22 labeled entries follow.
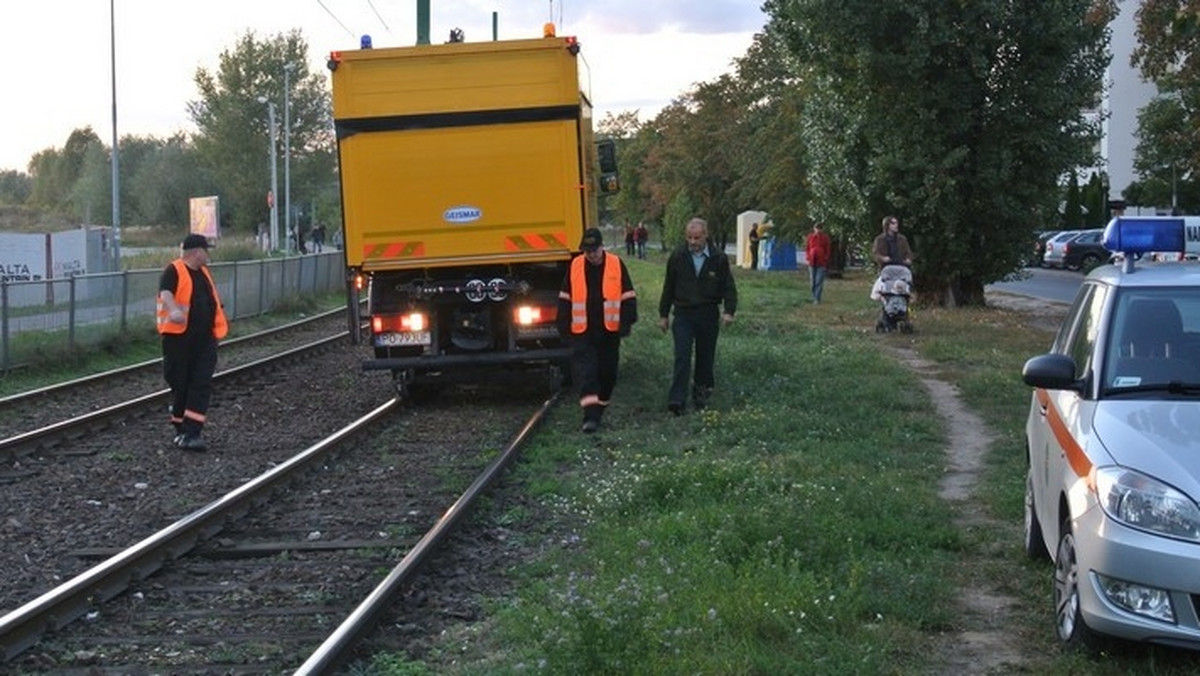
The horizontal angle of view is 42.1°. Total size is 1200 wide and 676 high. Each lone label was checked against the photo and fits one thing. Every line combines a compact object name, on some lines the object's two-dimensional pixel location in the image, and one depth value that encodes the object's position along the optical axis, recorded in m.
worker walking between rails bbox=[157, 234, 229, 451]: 12.95
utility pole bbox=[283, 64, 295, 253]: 71.88
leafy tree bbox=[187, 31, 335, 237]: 89.00
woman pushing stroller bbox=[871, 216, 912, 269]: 21.77
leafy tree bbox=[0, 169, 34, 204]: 151.20
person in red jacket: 29.95
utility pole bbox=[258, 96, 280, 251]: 68.47
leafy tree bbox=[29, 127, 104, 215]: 132.50
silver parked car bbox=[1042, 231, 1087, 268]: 54.46
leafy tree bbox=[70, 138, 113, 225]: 102.88
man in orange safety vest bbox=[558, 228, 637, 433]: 13.62
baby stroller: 22.05
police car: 5.62
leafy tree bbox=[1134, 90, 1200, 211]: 58.34
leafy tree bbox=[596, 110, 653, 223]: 83.25
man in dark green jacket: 14.05
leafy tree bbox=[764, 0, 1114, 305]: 25.92
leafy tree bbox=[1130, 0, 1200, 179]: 21.31
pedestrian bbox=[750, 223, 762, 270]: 53.94
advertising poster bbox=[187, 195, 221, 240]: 57.34
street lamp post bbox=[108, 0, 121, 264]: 40.31
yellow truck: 15.17
